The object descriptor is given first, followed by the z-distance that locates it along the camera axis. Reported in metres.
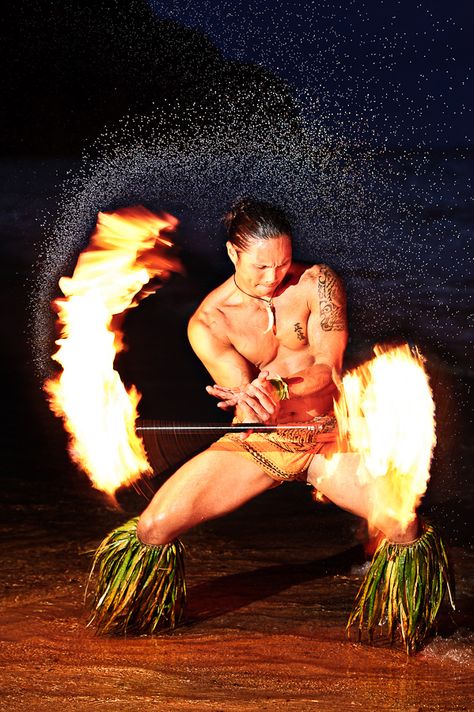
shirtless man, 3.88
